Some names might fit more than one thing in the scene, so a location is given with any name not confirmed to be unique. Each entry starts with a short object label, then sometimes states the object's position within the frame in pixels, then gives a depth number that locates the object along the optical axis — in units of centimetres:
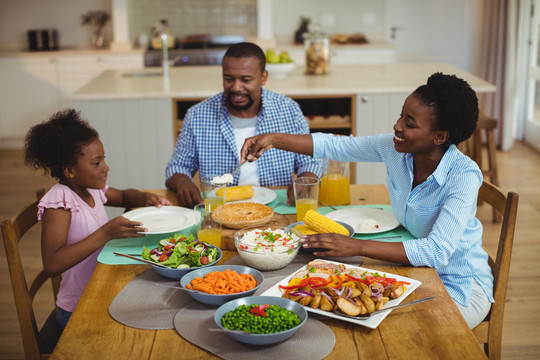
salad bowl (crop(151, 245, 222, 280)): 154
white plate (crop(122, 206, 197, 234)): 186
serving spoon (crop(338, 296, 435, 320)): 133
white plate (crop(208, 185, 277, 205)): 214
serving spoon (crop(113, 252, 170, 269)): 155
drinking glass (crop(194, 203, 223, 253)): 174
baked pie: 185
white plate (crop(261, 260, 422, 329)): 132
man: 258
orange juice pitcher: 214
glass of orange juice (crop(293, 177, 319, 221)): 192
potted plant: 628
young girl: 173
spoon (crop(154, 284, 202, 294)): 142
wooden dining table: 125
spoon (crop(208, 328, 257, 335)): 122
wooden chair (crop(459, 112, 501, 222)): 399
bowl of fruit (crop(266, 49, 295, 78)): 410
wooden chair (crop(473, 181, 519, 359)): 174
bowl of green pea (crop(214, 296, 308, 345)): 124
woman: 162
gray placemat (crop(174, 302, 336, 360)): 123
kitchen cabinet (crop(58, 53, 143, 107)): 588
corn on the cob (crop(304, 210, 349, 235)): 174
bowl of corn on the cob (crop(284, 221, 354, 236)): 179
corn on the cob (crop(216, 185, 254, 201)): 215
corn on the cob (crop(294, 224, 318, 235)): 176
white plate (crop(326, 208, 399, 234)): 187
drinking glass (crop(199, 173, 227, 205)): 187
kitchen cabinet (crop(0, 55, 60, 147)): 587
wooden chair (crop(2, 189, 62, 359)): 170
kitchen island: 370
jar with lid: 419
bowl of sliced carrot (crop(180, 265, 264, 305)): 140
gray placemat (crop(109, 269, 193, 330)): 138
